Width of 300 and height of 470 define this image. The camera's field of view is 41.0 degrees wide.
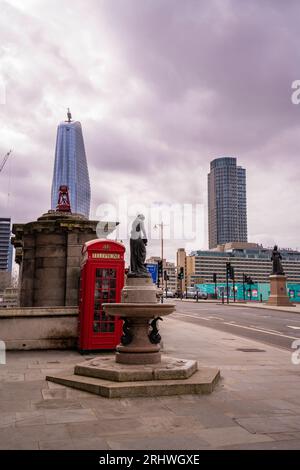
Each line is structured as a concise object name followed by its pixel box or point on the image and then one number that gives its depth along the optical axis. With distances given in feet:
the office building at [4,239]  525.34
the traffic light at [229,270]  179.00
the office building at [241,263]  581.12
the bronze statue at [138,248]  27.76
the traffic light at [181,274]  192.33
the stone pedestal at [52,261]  44.01
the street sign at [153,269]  74.58
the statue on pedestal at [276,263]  144.25
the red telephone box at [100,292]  34.37
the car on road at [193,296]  234.17
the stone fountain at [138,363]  21.58
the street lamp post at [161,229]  189.30
